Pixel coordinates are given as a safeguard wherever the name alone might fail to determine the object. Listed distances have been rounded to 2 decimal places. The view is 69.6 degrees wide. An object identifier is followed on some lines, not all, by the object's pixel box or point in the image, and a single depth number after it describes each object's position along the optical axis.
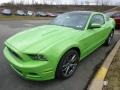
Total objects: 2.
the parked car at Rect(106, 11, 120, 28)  5.60
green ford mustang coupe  1.73
